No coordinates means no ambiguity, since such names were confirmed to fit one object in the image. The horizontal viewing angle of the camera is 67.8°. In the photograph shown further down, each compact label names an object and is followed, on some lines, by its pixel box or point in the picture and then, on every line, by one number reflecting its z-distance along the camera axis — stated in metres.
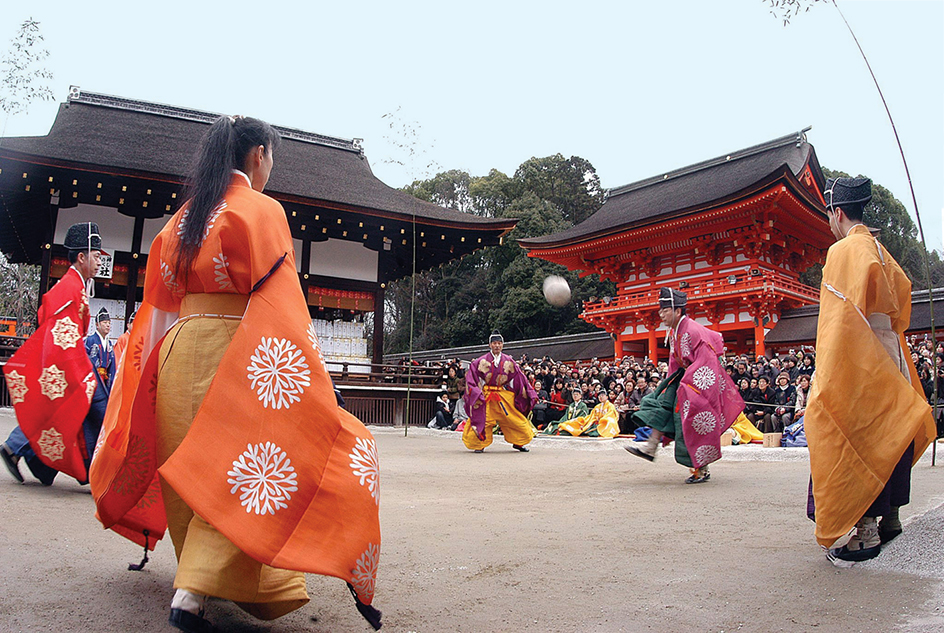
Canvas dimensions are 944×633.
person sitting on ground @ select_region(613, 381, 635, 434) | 12.39
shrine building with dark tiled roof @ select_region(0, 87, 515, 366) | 13.04
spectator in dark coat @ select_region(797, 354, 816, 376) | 11.27
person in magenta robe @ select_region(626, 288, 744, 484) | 5.88
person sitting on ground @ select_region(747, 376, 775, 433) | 10.82
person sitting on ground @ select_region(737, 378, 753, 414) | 11.55
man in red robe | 4.56
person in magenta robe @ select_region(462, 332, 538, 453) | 9.76
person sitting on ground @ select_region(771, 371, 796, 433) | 10.55
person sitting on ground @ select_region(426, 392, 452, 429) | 15.16
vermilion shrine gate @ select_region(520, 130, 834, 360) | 18.52
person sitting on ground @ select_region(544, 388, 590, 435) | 13.03
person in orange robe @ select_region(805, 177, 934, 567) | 2.92
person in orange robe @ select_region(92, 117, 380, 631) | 1.92
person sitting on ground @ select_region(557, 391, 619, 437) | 12.07
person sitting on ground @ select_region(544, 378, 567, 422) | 14.12
